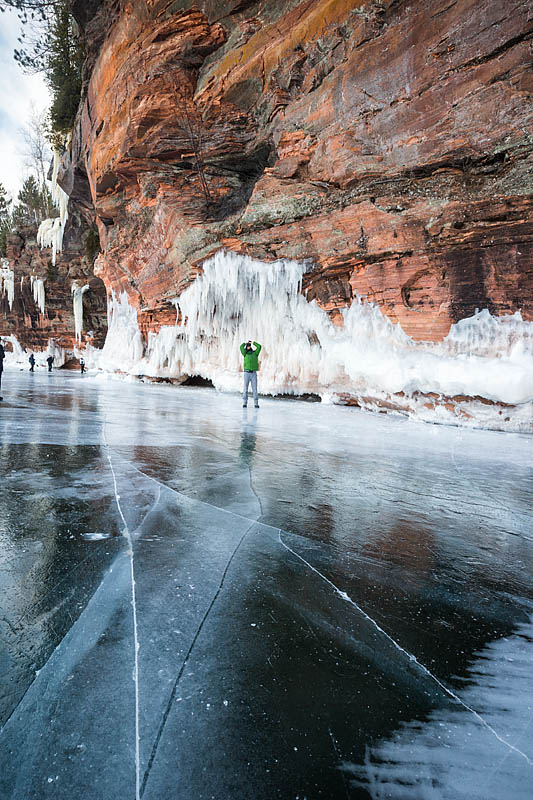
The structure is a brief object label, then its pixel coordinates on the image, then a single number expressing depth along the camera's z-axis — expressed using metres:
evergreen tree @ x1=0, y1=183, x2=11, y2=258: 35.66
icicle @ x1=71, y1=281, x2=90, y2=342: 26.50
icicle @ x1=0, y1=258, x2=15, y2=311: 29.67
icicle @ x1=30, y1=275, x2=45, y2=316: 27.95
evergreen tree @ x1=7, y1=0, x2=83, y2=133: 17.30
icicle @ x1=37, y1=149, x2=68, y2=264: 22.66
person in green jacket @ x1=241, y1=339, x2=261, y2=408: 8.73
